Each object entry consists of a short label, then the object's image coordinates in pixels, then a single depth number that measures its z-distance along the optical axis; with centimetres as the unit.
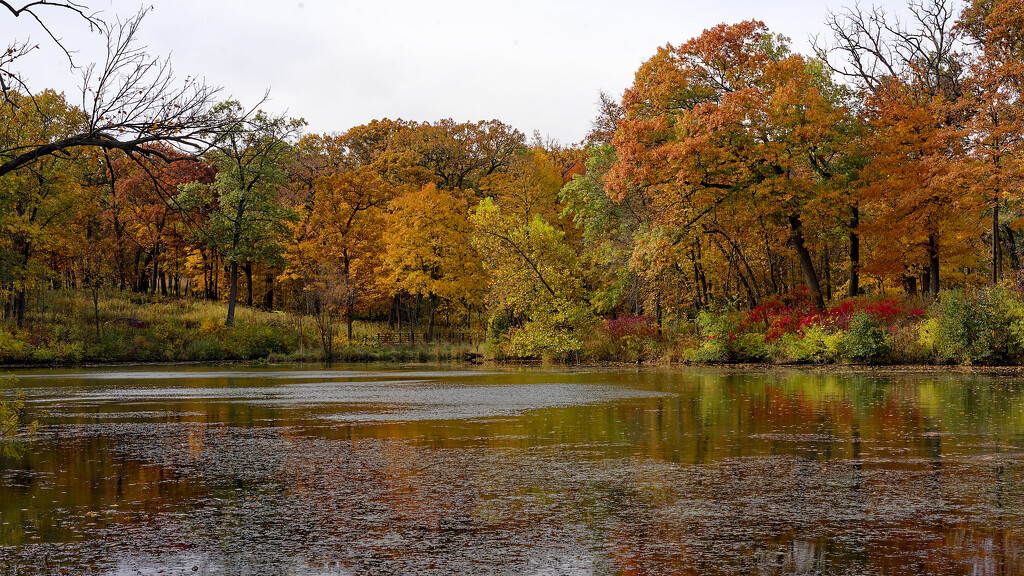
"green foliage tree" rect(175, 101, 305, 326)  5059
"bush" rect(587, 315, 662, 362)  3797
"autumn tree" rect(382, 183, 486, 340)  5406
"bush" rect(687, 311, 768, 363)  3397
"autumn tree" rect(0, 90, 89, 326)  4000
